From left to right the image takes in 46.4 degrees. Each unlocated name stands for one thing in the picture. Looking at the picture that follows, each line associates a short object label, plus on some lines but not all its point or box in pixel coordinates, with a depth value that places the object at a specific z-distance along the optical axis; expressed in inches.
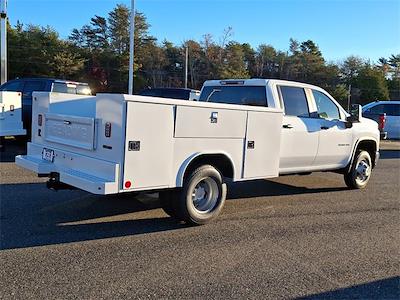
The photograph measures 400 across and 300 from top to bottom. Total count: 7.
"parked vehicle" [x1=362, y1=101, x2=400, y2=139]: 903.7
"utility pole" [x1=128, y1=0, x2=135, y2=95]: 899.4
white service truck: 209.0
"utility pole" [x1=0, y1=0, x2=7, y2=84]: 687.1
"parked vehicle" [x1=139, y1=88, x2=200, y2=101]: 606.9
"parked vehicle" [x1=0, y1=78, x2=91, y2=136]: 514.3
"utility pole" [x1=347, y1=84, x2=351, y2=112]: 2032.5
